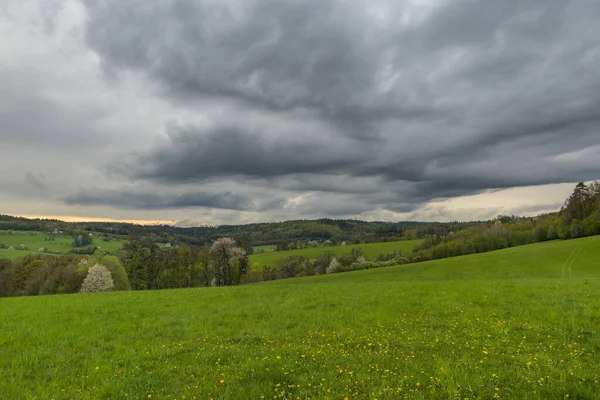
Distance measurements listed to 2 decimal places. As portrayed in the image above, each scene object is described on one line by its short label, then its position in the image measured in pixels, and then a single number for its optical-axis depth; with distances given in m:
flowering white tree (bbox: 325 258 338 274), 115.88
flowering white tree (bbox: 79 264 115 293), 64.00
